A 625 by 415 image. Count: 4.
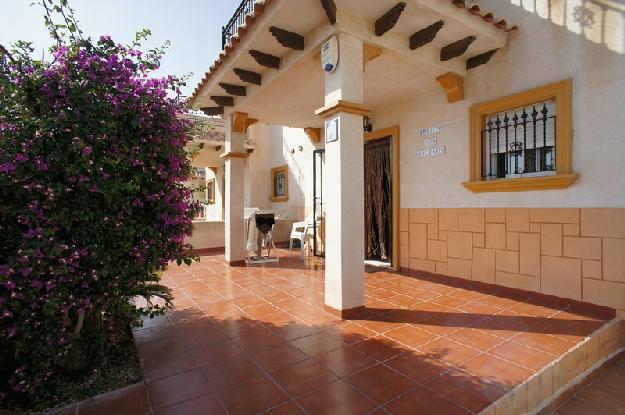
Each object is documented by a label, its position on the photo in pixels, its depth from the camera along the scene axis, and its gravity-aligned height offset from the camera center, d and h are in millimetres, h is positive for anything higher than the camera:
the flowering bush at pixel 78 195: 2039 +82
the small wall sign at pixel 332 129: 3590 +847
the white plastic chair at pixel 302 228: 7345 -567
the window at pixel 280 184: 10281 +710
